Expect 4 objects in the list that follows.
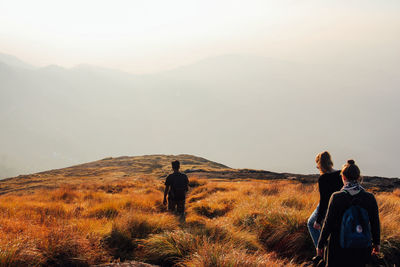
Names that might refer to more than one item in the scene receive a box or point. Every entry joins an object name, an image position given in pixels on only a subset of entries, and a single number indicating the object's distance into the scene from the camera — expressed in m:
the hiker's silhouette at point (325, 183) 4.36
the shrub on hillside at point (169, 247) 4.85
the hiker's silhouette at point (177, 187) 8.59
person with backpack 3.31
